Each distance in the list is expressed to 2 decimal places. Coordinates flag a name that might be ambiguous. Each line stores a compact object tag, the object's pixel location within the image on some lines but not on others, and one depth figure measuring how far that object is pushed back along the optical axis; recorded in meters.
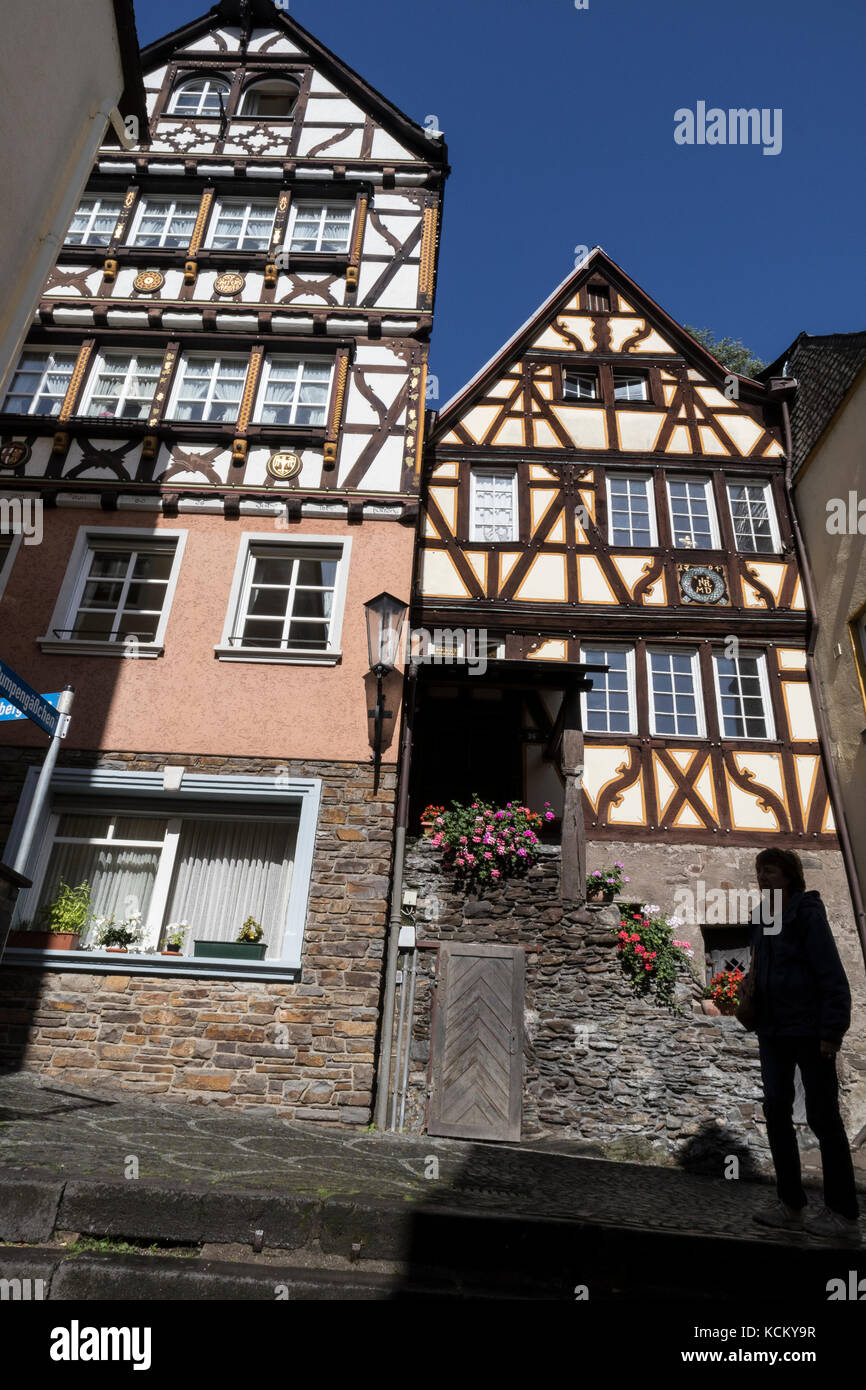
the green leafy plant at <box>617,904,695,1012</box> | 9.27
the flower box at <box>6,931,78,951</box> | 8.20
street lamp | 8.91
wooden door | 8.91
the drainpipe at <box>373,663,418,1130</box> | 7.89
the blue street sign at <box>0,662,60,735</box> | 6.13
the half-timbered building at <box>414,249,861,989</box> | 11.83
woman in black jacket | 4.31
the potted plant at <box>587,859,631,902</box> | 10.38
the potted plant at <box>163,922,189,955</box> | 8.33
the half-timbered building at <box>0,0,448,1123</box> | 8.02
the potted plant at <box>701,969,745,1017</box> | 9.48
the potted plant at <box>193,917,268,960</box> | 8.17
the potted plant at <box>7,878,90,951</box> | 8.22
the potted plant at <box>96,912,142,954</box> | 8.38
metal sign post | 6.17
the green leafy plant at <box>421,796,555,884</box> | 10.02
